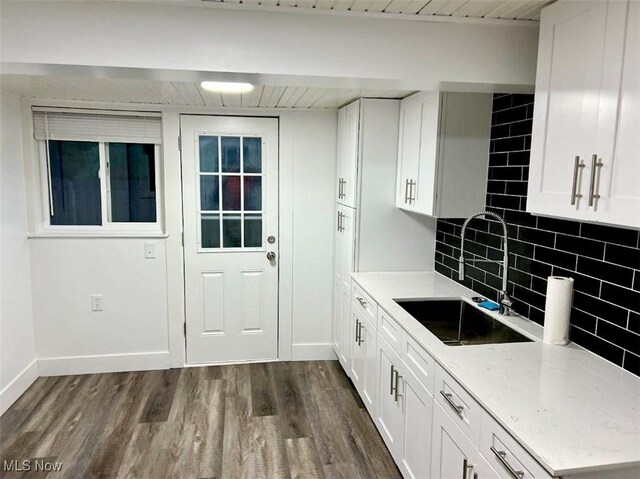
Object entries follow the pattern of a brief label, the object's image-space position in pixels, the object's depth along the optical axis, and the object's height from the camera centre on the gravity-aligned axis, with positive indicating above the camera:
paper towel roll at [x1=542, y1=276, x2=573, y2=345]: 1.89 -0.53
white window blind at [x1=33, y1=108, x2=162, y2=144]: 3.36 +0.35
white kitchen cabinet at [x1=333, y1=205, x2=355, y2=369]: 3.33 -0.78
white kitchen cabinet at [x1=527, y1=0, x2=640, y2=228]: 1.34 +0.22
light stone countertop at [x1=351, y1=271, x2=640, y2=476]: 1.22 -0.70
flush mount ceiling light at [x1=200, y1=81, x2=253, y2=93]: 2.66 +0.53
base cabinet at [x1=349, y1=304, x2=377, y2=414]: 2.81 -1.15
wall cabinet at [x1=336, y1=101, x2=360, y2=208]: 3.18 +0.18
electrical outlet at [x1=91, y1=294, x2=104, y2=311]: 3.55 -0.98
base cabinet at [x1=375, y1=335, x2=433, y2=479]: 2.01 -1.15
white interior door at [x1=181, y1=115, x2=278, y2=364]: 3.57 -0.48
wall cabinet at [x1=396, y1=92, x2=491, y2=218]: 2.55 +0.16
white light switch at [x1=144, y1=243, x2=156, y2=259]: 3.55 -0.58
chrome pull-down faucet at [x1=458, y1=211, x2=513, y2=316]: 2.24 -0.46
